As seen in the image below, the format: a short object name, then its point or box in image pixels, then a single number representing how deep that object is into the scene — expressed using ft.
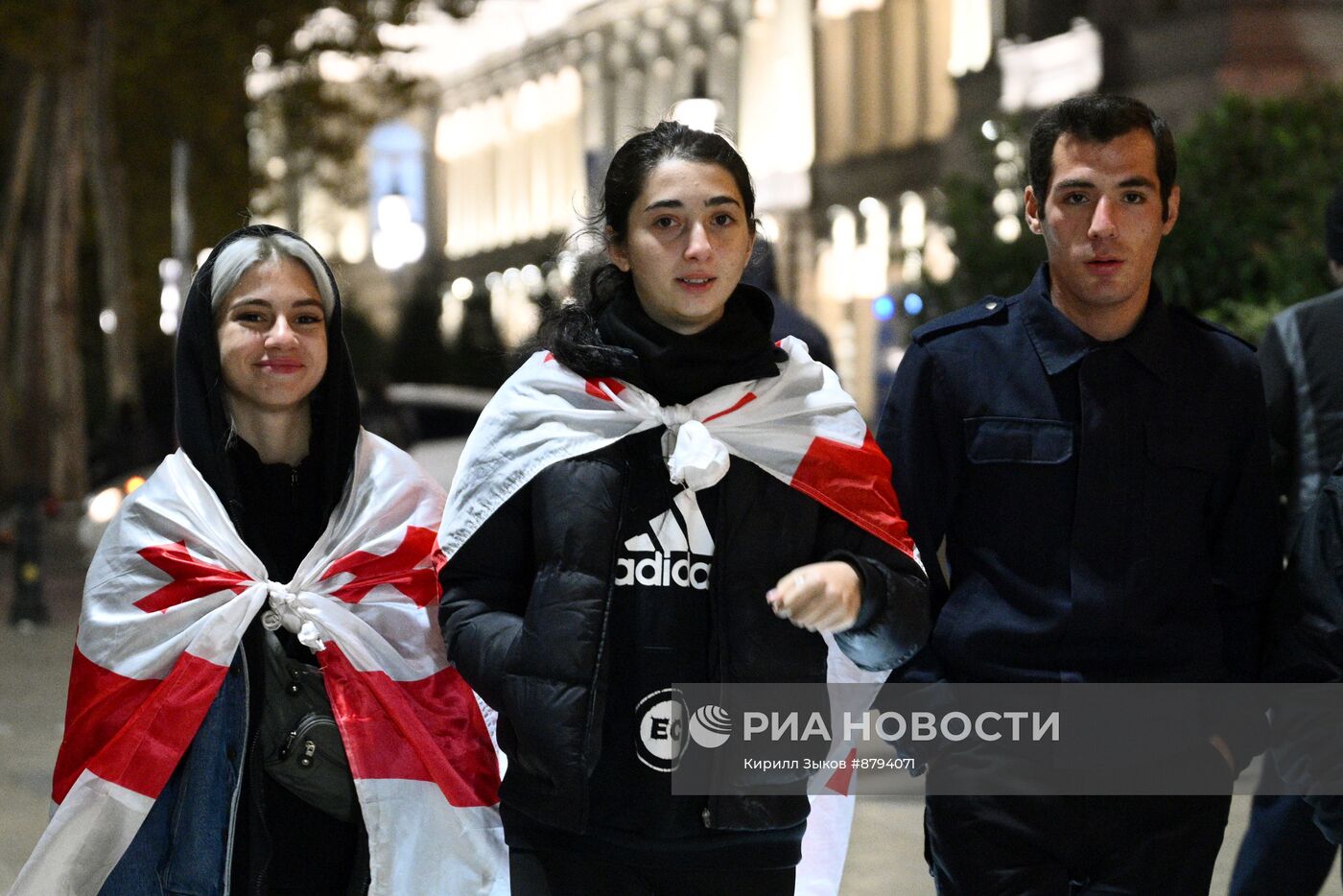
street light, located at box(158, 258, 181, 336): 94.17
